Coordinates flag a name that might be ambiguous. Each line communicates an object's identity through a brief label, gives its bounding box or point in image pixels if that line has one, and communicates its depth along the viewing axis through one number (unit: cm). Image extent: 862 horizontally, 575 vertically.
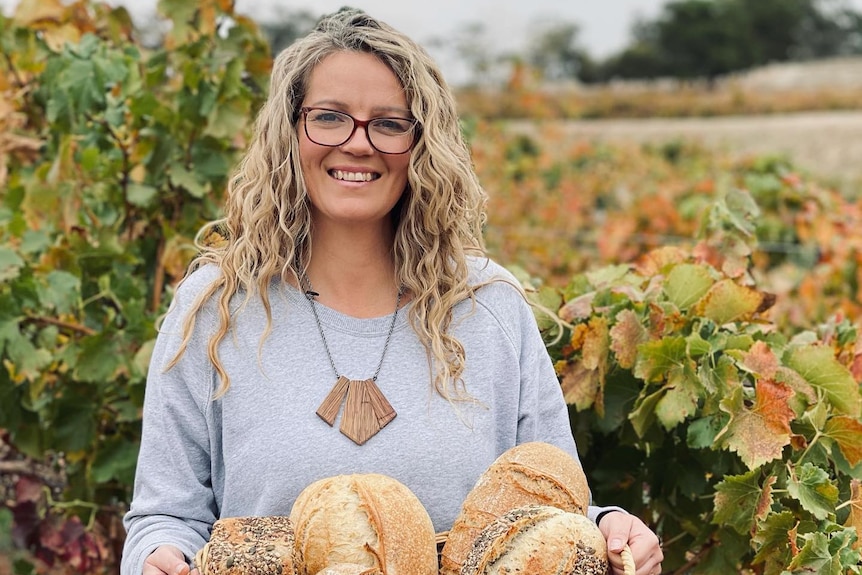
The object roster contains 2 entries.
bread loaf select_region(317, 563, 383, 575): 127
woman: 177
